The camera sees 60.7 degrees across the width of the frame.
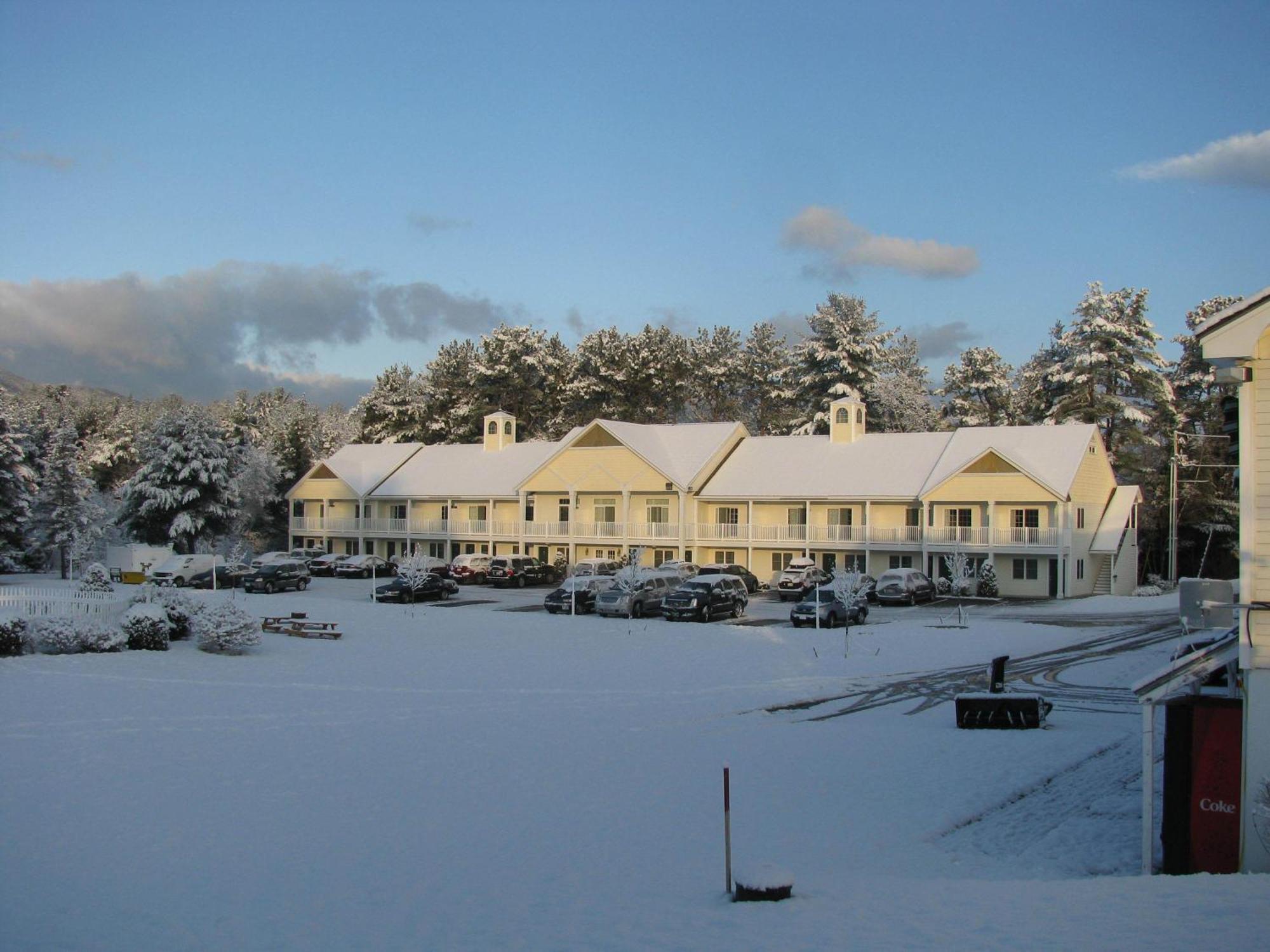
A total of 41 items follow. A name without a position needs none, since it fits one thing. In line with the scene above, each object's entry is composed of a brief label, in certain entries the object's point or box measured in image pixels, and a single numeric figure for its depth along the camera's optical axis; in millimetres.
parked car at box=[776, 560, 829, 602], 46844
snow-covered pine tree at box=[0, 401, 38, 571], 54906
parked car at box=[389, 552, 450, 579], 53500
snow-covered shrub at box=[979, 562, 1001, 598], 48531
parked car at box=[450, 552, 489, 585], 54469
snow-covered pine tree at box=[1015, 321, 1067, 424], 69125
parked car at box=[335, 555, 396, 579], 56969
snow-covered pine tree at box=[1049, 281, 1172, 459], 65625
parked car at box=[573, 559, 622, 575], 50375
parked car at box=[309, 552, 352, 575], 58781
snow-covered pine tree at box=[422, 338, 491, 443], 84812
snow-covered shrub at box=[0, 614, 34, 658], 24391
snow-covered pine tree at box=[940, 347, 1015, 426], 76938
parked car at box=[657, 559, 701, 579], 48625
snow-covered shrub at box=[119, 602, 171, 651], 26203
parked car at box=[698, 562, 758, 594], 48625
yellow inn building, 50750
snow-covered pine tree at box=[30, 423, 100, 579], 58969
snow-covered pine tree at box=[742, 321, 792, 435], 84062
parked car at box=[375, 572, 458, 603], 43031
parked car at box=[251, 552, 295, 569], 53656
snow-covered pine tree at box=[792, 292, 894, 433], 73312
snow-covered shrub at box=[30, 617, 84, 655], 24953
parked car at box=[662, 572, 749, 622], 37500
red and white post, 10148
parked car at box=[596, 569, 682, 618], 37938
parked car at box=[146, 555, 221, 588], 49000
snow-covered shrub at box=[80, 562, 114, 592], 36031
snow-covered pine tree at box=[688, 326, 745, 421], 83875
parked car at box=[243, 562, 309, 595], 46875
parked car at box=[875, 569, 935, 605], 44531
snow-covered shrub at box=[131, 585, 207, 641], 27781
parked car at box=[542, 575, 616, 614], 39156
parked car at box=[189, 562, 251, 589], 47938
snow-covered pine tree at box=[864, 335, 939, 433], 73312
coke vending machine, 11680
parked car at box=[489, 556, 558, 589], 53000
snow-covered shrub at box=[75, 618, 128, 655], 25375
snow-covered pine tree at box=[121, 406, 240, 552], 60156
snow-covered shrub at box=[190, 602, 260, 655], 26312
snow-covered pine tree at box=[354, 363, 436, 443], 85438
